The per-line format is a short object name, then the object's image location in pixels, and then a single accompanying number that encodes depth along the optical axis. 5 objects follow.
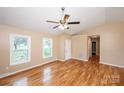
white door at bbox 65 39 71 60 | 5.68
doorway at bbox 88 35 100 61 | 7.67
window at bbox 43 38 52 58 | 4.62
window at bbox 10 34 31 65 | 3.05
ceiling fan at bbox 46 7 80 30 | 2.38
